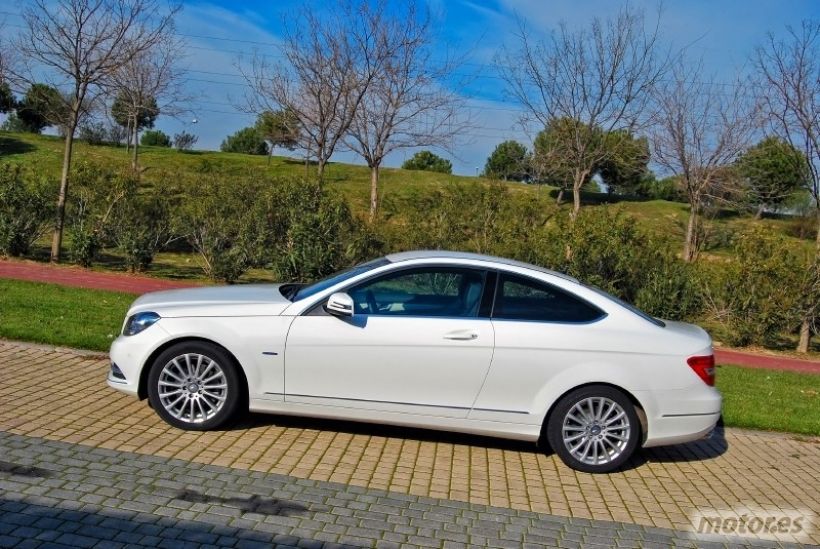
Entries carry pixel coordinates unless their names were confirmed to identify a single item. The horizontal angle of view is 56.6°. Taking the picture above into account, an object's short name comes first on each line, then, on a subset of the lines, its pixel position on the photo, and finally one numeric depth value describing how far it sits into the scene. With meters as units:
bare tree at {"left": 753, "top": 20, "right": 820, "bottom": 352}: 14.41
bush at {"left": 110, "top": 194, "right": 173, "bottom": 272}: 15.39
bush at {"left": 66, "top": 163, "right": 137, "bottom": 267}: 15.95
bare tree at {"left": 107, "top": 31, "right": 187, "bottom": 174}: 27.56
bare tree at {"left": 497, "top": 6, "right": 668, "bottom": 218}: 19.42
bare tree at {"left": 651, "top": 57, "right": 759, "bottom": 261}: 23.85
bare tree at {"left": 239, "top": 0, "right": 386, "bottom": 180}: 22.30
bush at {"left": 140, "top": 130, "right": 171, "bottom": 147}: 59.03
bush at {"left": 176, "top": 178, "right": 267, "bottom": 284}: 14.52
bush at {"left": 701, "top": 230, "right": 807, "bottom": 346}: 13.02
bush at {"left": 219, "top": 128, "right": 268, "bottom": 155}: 55.12
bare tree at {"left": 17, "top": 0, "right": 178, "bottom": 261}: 14.73
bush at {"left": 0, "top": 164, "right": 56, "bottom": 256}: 15.14
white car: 5.50
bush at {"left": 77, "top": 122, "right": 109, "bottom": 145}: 44.04
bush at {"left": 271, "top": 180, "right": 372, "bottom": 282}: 13.12
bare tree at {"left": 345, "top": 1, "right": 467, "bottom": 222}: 22.72
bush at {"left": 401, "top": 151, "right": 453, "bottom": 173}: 54.47
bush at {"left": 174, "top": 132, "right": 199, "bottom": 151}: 51.62
